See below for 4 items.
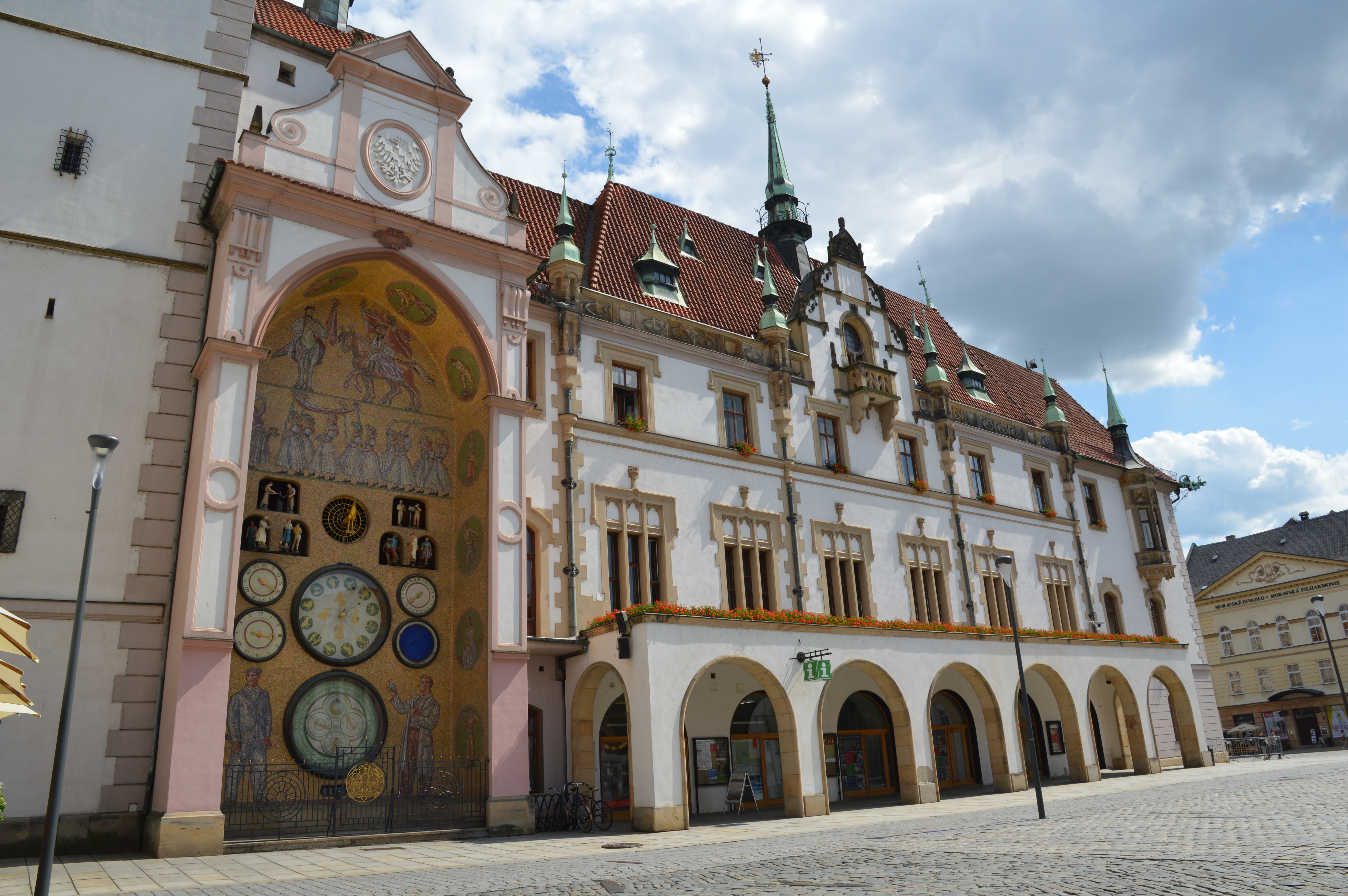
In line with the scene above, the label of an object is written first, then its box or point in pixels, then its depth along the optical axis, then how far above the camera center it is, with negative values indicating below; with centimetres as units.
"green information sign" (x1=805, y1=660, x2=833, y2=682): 1997 +137
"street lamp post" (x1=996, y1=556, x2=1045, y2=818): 1675 +120
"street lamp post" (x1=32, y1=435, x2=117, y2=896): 867 +69
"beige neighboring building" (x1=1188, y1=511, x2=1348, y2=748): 5369 +517
